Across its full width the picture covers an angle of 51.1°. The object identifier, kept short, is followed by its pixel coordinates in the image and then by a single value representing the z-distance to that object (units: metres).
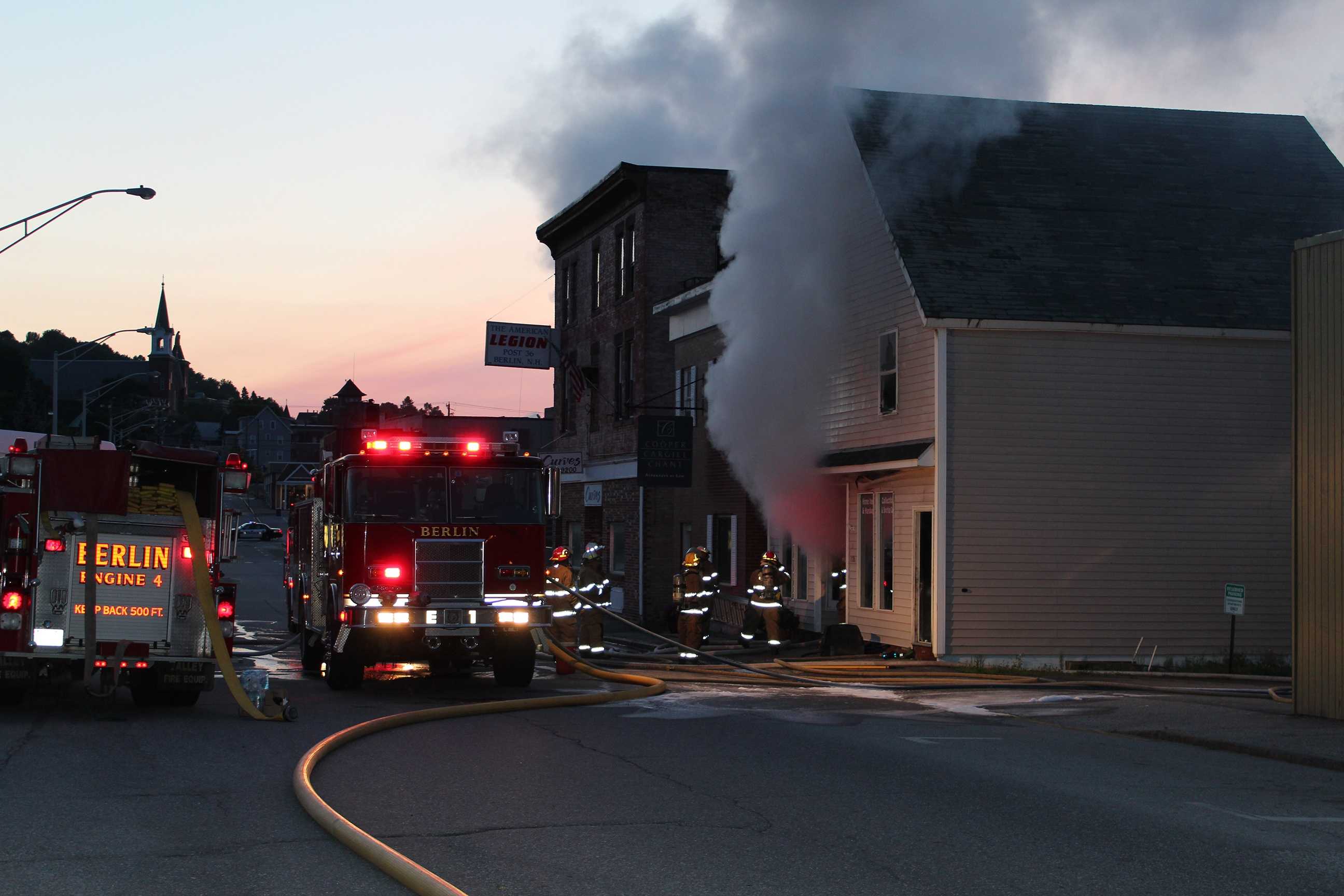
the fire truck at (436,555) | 14.58
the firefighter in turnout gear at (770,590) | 20.14
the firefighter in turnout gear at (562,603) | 18.23
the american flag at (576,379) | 34.38
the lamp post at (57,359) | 36.41
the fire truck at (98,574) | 12.35
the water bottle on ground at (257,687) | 12.53
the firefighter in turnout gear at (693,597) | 20.11
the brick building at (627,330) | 32.66
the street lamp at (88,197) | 21.62
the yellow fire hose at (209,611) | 12.45
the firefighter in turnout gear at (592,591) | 19.03
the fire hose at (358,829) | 6.20
